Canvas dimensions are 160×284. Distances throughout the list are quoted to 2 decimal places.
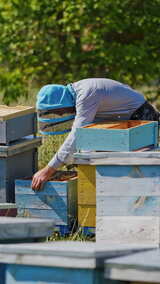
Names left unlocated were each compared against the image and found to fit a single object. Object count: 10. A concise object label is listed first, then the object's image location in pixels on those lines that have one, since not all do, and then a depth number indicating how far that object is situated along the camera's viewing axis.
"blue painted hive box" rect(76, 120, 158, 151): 10.16
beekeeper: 10.71
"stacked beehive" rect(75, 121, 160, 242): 9.78
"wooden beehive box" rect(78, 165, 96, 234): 10.53
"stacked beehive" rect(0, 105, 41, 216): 11.05
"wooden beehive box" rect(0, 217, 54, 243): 7.47
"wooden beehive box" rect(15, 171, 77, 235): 10.86
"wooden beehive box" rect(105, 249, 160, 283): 6.34
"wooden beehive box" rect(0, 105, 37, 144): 11.04
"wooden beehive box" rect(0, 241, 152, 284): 6.61
